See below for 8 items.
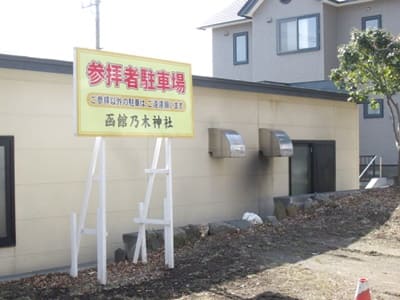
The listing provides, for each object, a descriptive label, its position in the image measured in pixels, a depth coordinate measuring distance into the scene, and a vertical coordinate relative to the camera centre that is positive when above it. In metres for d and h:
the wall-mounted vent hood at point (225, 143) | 10.98 +0.07
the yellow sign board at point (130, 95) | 6.97 +0.67
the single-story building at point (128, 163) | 8.21 -0.27
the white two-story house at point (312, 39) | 22.16 +4.33
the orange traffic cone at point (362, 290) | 5.21 -1.30
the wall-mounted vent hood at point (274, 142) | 12.07 +0.09
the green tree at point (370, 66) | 13.91 +1.94
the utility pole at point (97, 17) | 29.98 +6.88
